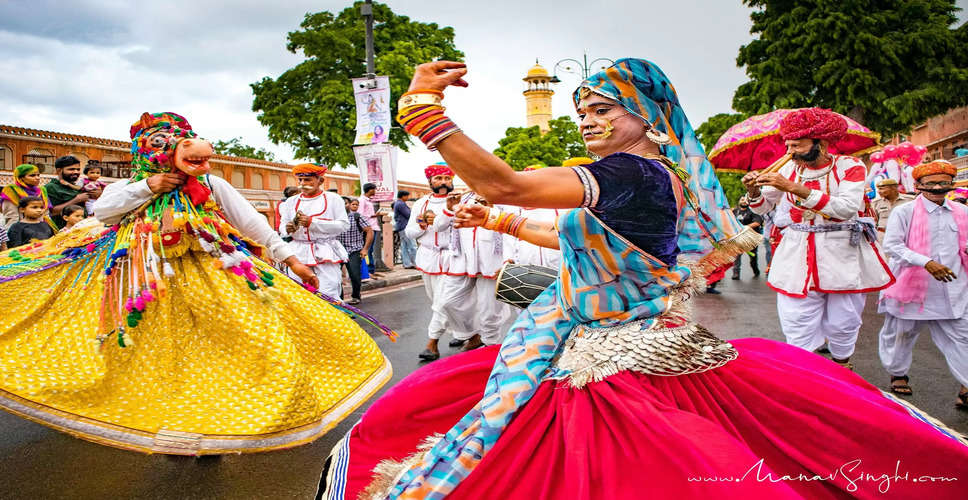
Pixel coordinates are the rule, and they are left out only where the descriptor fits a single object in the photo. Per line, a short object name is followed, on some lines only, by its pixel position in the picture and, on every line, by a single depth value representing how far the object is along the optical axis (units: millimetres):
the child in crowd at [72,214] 6511
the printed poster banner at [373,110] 13633
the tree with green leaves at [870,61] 21891
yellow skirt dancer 3170
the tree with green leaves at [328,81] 25828
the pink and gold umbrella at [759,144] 5547
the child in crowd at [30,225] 6566
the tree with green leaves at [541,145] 47844
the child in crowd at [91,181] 7176
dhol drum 3014
